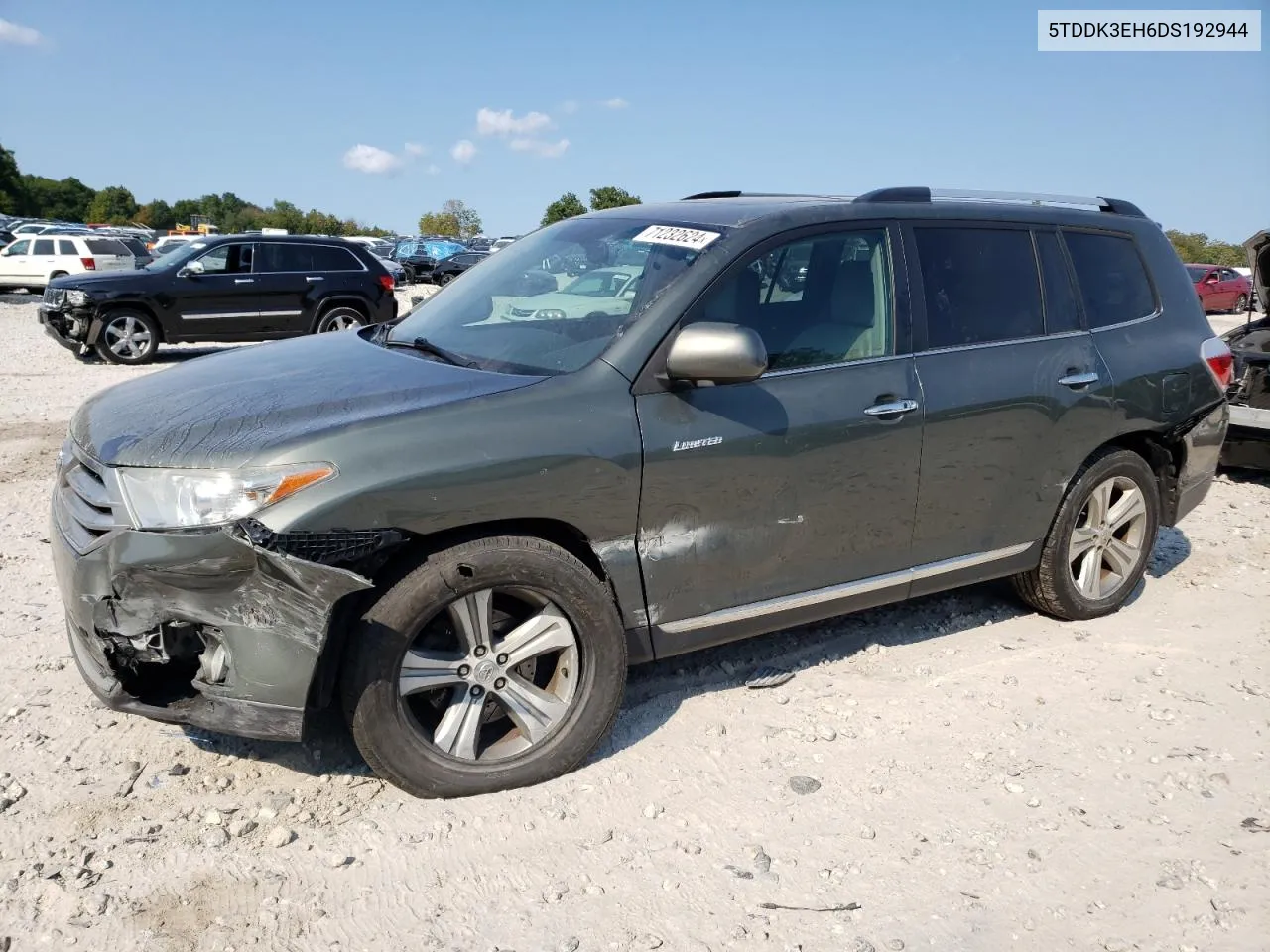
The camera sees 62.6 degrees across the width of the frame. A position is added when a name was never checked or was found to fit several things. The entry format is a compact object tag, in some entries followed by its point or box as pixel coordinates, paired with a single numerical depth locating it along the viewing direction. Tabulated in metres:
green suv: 2.91
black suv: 13.30
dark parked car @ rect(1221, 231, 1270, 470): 7.39
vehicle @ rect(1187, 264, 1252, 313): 28.36
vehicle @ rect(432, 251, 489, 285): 35.53
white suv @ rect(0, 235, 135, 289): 24.33
